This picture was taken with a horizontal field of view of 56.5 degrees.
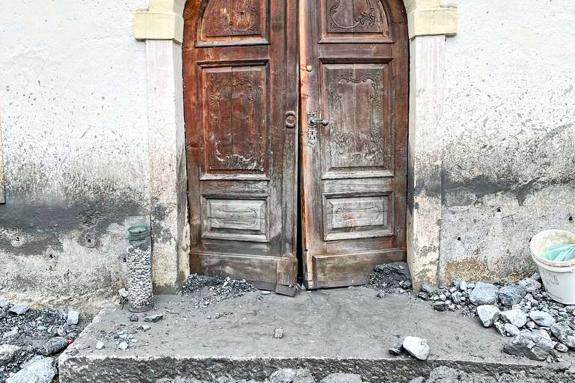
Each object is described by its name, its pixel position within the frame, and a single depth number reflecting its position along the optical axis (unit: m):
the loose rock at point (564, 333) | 2.99
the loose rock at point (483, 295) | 3.49
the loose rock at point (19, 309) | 3.77
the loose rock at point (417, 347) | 2.91
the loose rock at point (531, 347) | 2.91
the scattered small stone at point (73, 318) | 3.73
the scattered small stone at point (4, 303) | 3.82
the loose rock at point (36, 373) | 3.11
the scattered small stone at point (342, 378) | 2.92
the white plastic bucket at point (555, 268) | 3.33
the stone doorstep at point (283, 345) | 2.94
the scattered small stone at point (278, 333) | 3.16
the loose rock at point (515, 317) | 3.19
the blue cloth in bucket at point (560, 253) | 3.42
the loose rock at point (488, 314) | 3.25
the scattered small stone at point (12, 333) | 3.56
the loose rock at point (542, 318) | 3.18
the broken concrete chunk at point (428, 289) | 3.68
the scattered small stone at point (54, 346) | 3.39
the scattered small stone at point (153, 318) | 3.38
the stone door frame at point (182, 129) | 3.57
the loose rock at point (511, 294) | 3.46
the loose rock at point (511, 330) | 3.12
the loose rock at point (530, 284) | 3.60
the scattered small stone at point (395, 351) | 2.96
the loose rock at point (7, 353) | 3.29
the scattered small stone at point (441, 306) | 3.49
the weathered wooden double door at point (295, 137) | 3.76
